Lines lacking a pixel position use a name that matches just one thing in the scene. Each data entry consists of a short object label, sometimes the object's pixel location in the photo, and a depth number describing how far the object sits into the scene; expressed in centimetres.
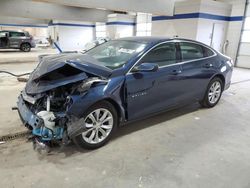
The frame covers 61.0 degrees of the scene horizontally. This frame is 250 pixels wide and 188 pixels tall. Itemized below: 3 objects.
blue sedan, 223
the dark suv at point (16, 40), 1405
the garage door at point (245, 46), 1007
